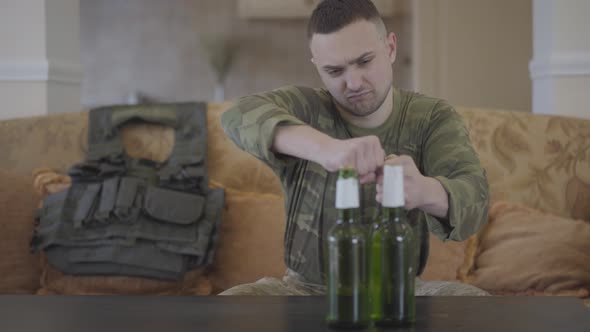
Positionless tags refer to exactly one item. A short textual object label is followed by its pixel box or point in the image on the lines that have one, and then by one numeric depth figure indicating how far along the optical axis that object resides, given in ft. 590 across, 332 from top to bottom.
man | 5.23
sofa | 8.56
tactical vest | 8.67
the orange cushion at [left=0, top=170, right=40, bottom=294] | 8.80
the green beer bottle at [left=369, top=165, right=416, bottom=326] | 4.09
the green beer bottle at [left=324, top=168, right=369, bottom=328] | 4.05
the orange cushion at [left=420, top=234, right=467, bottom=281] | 8.80
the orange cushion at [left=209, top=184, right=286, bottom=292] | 8.95
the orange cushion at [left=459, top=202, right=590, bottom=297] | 8.39
